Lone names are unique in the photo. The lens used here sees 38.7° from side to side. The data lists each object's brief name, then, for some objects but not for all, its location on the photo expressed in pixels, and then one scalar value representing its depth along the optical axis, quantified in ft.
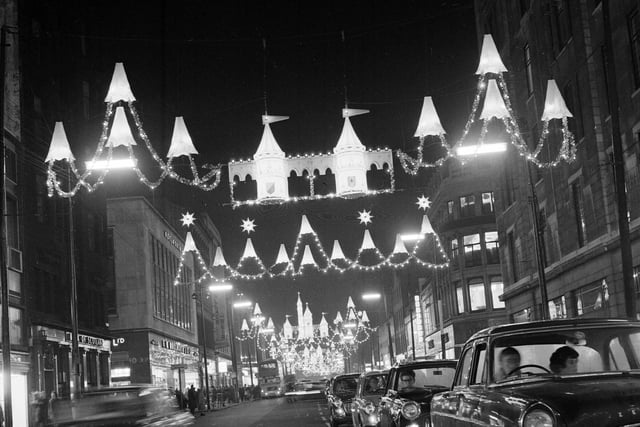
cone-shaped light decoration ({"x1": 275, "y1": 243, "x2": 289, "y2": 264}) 140.27
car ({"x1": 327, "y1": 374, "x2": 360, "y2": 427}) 84.99
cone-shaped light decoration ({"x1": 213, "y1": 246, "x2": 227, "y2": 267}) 141.28
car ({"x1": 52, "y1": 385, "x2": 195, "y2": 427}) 45.24
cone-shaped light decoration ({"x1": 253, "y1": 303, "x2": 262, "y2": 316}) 391.24
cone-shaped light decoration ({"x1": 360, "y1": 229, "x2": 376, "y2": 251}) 135.64
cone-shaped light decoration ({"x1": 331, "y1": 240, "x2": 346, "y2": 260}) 147.64
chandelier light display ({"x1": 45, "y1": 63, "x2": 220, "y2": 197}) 71.36
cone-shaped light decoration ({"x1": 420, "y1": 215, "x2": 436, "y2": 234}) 149.44
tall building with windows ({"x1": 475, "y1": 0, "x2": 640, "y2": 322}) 93.86
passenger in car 26.27
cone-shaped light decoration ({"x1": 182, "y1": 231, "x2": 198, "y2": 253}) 139.14
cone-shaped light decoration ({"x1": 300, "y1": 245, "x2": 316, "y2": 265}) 146.95
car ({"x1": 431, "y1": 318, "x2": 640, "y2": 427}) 21.16
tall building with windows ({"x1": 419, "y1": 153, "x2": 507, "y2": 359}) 224.33
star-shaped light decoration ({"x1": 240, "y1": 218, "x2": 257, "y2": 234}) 119.65
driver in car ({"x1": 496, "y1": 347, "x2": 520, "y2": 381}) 26.66
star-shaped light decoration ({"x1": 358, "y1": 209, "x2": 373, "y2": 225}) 116.54
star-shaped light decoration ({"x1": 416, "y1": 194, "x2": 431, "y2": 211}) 115.45
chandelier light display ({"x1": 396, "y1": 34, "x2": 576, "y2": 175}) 71.61
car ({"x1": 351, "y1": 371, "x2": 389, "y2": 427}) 60.59
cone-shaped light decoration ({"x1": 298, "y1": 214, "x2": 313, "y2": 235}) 120.06
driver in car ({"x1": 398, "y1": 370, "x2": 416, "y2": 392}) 50.60
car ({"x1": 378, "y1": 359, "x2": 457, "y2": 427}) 44.45
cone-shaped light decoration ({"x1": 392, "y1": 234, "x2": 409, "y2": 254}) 151.64
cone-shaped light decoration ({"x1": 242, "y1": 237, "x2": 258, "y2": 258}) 140.48
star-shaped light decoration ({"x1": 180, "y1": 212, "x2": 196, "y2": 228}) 114.68
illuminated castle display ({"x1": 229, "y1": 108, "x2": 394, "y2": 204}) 78.64
